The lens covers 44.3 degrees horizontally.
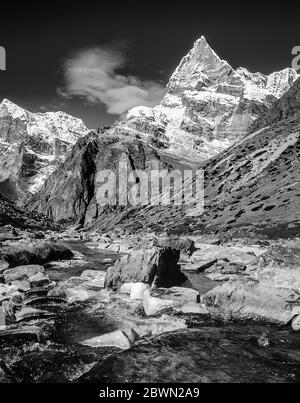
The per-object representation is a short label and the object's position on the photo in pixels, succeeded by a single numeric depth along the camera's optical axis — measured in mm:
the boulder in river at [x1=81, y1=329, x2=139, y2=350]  19719
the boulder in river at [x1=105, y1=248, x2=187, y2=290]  34750
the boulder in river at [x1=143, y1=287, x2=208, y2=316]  26969
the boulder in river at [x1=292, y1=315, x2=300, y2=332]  23006
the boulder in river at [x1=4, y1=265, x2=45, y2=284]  38334
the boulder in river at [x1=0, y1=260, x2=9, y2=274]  45131
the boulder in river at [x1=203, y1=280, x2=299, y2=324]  25188
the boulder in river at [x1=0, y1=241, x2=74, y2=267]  50500
